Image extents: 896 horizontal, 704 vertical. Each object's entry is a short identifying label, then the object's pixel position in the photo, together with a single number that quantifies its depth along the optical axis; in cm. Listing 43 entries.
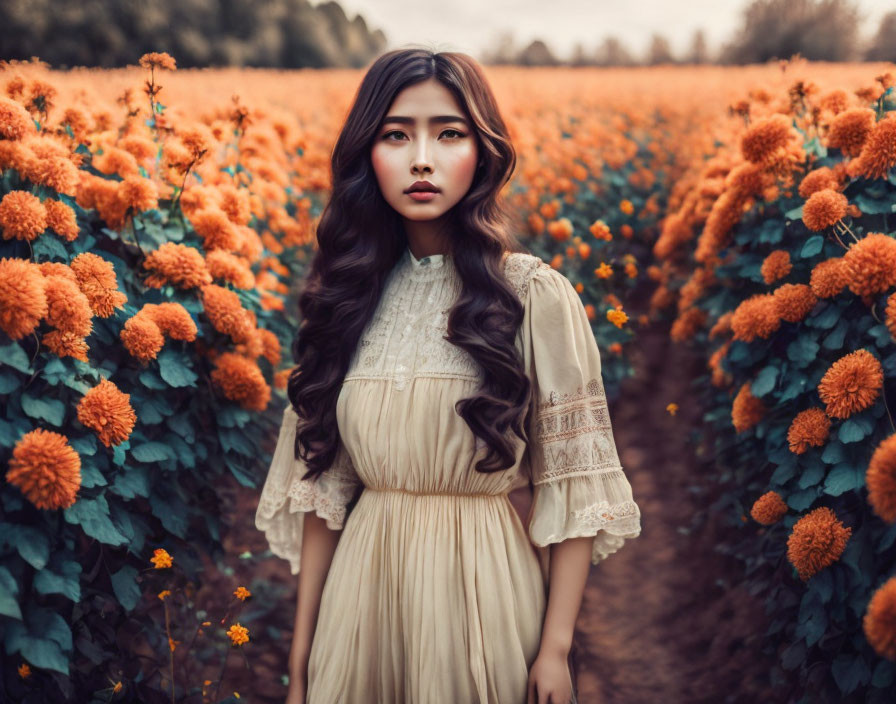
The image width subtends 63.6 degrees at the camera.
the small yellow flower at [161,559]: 166
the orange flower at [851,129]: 182
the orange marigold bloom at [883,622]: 103
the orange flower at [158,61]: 202
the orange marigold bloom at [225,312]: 186
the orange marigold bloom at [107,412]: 140
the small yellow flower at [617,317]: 249
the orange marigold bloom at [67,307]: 138
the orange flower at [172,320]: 170
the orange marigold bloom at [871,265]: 149
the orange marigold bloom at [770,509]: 177
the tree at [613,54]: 2061
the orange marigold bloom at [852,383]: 145
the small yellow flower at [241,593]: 187
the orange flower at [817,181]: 189
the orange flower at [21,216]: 144
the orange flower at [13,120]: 156
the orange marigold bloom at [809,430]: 162
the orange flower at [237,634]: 179
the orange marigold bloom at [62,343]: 139
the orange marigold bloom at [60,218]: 155
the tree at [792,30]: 1711
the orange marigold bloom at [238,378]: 190
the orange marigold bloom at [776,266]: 197
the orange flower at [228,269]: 194
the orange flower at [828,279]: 166
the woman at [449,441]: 139
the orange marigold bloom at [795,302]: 182
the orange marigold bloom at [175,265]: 181
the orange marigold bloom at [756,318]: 189
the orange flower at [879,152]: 170
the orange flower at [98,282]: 152
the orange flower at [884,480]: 110
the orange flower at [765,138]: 209
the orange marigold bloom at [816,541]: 147
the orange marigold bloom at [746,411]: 202
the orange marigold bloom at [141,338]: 160
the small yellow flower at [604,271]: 288
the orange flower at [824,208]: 175
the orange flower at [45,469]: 124
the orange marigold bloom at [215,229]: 199
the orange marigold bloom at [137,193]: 176
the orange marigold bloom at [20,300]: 129
